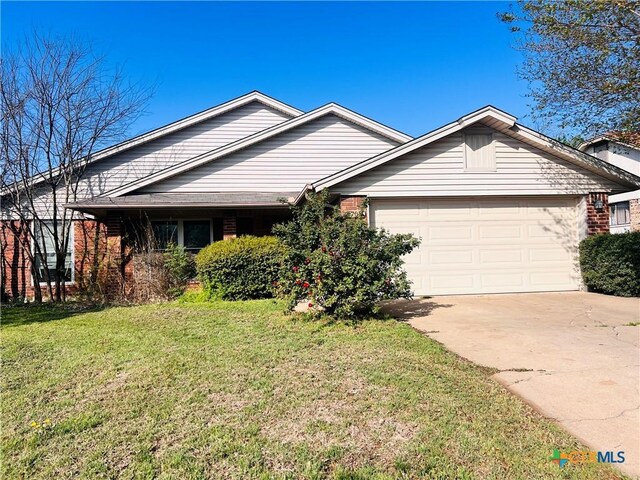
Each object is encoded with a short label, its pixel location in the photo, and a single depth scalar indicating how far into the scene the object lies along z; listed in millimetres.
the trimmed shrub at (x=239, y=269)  9523
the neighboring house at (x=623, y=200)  20484
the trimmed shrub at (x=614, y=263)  8719
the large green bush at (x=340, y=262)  6469
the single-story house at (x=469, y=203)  9383
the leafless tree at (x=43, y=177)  11211
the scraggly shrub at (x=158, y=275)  10172
